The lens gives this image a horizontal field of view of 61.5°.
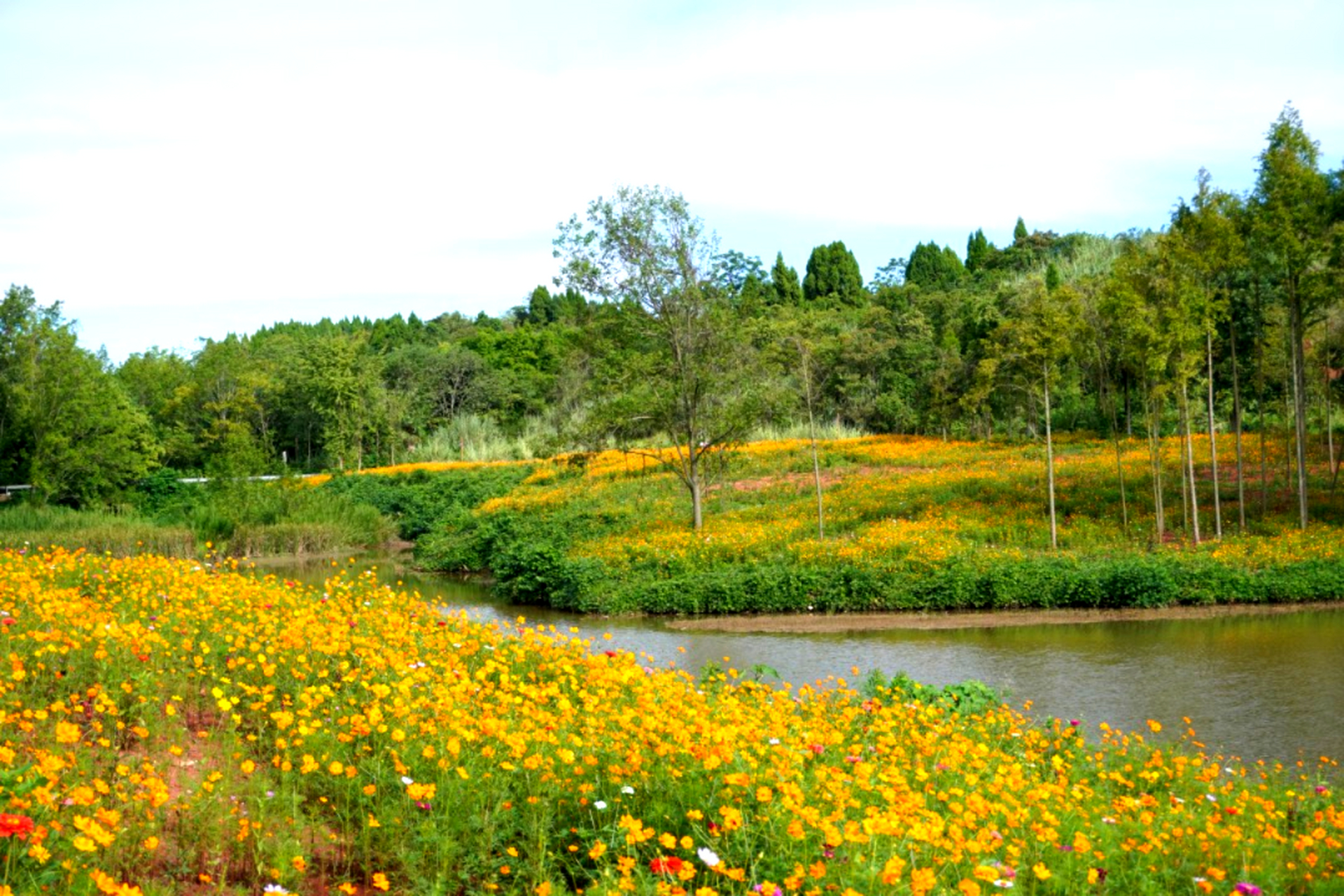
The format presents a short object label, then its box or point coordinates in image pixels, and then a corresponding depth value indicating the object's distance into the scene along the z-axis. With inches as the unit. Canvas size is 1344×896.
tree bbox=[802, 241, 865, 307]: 2832.2
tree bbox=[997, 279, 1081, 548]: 831.7
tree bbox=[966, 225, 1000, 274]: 2743.6
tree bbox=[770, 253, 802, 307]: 2728.8
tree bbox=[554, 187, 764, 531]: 952.9
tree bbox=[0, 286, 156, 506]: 1461.6
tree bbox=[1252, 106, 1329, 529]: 794.2
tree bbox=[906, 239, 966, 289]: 2642.7
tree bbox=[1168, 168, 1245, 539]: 823.1
